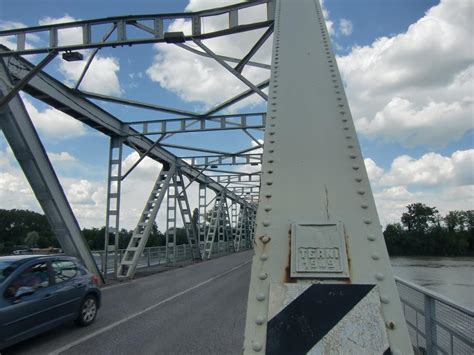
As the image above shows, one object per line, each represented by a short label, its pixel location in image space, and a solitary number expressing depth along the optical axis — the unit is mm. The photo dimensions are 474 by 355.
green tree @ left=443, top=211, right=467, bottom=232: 54281
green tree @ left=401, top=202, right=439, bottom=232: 44588
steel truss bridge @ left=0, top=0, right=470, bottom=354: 1755
